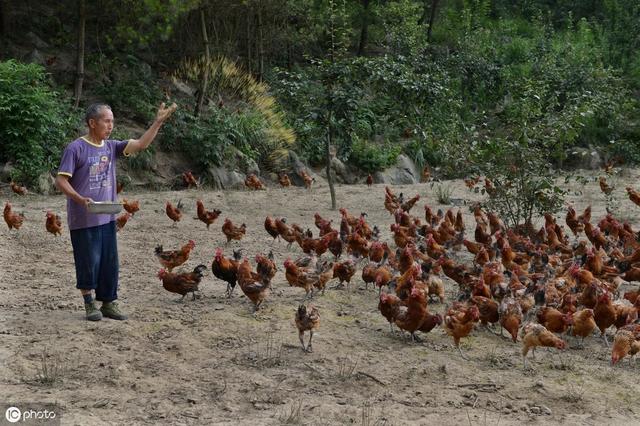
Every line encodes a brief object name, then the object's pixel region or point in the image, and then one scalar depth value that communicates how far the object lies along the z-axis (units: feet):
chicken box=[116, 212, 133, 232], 37.14
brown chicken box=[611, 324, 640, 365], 21.66
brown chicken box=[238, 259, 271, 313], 25.14
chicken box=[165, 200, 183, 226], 40.22
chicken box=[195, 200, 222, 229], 39.75
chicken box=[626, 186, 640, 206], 43.98
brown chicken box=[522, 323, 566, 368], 21.38
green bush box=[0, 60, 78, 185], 50.72
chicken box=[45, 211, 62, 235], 34.71
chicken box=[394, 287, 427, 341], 22.71
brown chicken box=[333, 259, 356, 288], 28.48
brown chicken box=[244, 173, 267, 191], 55.57
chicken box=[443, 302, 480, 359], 22.27
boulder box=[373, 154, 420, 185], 66.74
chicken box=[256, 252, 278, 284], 25.64
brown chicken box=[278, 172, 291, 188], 59.57
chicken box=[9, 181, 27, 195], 47.02
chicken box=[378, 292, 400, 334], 23.39
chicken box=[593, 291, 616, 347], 23.32
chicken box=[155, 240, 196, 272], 28.68
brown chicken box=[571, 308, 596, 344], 23.00
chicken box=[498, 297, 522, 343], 23.16
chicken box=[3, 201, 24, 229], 35.75
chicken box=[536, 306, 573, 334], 23.11
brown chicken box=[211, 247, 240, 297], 26.86
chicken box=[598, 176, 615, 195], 47.61
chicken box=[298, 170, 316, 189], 59.16
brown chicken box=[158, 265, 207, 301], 25.89
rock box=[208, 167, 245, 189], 58.08
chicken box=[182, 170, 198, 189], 55.47
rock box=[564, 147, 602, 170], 75.11
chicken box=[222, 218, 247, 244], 36.35
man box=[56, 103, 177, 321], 21.66
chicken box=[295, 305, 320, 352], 21.54
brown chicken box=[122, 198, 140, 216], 40.86
